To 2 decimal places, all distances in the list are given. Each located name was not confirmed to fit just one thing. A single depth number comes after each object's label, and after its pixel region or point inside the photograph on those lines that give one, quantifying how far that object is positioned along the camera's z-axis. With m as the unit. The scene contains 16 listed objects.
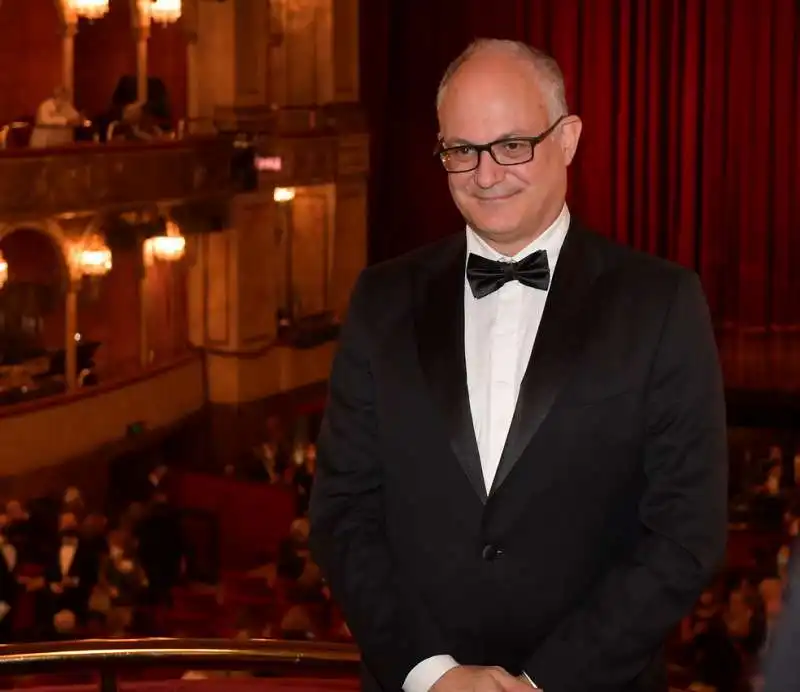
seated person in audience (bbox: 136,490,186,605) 7.32
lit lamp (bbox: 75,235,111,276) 10.50
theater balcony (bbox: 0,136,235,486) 9.77
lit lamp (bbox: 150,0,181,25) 10.77
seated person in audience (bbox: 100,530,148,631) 6.74
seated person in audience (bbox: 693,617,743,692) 5.20
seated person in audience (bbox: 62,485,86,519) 8.36
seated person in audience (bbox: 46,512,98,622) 6.73
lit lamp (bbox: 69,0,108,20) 10.34
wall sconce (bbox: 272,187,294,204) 12.12
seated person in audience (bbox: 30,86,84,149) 10.16
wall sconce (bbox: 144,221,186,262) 11.01
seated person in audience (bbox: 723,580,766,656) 5.39
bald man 1.75
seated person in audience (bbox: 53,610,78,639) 6.45
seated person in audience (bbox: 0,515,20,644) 6.50
